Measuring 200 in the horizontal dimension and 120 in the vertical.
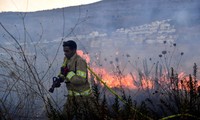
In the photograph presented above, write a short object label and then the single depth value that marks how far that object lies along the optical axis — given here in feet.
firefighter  14.25
